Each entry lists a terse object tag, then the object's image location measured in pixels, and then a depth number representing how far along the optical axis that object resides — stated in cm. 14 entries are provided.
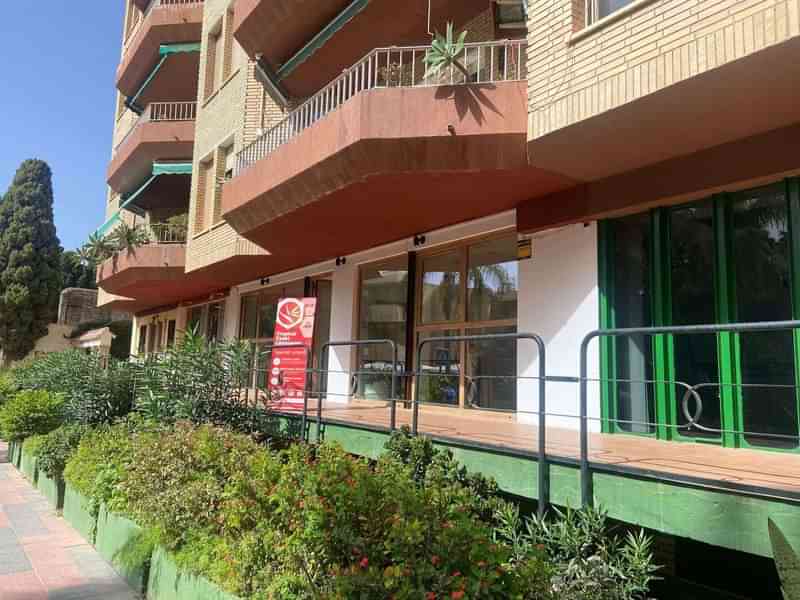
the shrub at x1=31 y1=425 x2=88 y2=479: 877
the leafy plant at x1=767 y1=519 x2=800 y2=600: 292
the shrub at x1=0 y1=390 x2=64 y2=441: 1097
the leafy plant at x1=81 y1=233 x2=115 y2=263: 1881
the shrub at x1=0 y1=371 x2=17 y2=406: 1601
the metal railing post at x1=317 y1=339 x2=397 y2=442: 605
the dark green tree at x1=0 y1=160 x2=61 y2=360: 3225
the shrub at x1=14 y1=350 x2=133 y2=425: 980
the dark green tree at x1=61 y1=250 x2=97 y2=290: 4684
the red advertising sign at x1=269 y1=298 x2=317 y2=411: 845
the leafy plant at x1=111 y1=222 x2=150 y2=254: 1725
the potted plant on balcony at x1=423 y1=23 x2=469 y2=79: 692
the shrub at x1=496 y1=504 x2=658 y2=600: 356
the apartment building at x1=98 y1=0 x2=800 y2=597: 465
